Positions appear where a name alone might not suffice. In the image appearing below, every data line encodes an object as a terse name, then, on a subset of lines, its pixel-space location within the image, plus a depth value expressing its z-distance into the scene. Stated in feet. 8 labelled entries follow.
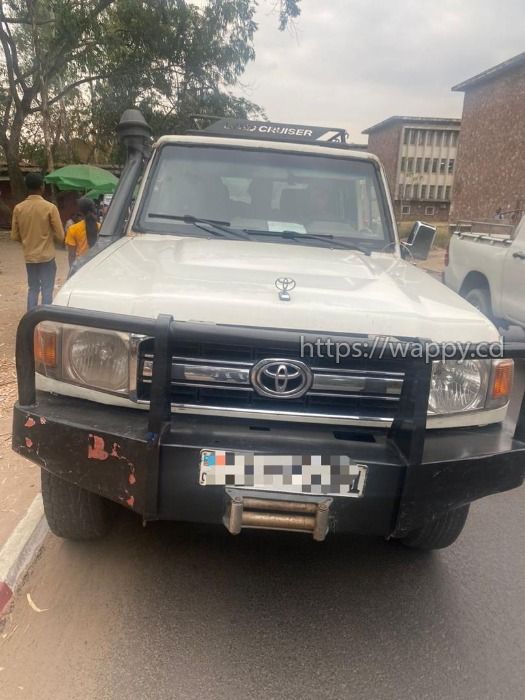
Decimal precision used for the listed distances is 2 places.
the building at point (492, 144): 83.71
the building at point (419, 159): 159.74
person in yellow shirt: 24.97
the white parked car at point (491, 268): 20.06
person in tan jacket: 23.09
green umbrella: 54.65
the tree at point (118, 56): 53.11
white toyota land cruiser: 7.05
